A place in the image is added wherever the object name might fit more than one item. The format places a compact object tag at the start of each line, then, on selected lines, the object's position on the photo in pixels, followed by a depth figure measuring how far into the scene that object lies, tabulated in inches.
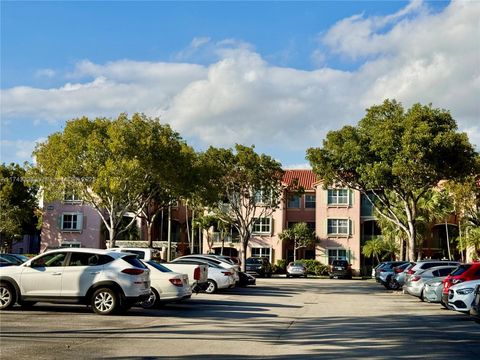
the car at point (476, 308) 512.8
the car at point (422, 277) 974.4
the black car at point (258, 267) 1837.8
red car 745.0
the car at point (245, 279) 1251.9
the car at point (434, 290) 880.9
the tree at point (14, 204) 2151.8
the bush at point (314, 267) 2226.9
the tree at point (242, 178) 1742.1
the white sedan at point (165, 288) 711.7
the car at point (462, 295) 653.9
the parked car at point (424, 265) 1060.0
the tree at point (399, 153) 1320.1
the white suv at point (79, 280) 622.8
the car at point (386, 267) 1385.2
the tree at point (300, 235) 2314.2
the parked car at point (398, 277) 1267.2
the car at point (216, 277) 1011.3
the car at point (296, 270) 2004.2
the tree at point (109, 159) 1258.0
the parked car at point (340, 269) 2027.9
